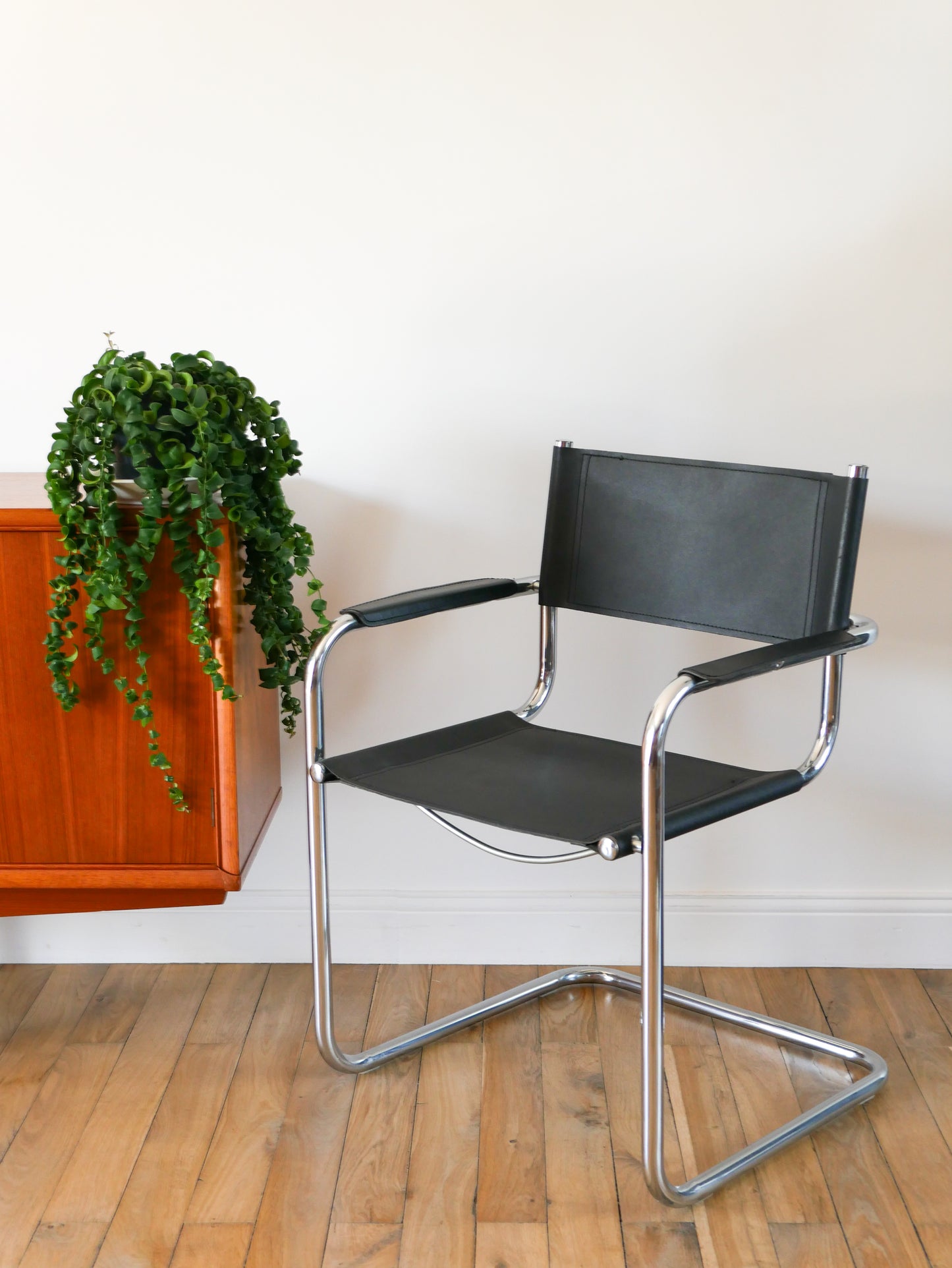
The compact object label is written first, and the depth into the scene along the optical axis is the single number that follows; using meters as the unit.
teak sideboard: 1.70
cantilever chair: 1.48
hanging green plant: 1.60
